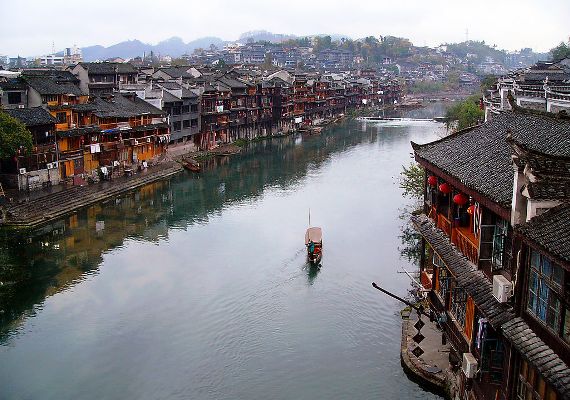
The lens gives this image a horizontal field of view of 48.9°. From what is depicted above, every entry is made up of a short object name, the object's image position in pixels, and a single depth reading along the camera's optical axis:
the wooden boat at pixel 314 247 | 26.17
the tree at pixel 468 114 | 49.38
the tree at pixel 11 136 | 31.50
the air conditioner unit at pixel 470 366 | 12.23
